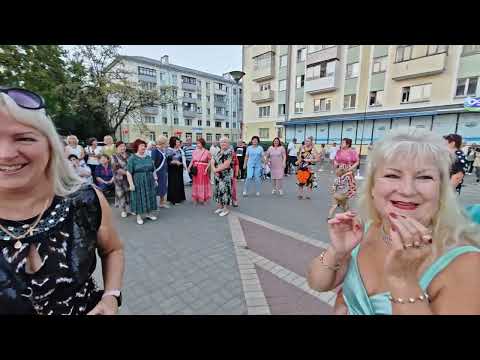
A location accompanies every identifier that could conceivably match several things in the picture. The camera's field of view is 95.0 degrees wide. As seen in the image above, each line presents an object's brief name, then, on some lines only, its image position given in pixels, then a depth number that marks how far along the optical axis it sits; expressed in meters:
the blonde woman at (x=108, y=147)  6.24
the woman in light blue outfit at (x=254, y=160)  7.57
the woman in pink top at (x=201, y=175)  6.18
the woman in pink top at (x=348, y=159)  5.93
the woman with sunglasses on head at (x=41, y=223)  0.94
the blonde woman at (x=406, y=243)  0.85
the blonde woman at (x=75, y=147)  5.95
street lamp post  9.00
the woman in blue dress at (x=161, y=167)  6.07
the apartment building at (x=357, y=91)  17.34
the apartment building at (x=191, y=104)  40.38
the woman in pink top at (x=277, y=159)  7.62
